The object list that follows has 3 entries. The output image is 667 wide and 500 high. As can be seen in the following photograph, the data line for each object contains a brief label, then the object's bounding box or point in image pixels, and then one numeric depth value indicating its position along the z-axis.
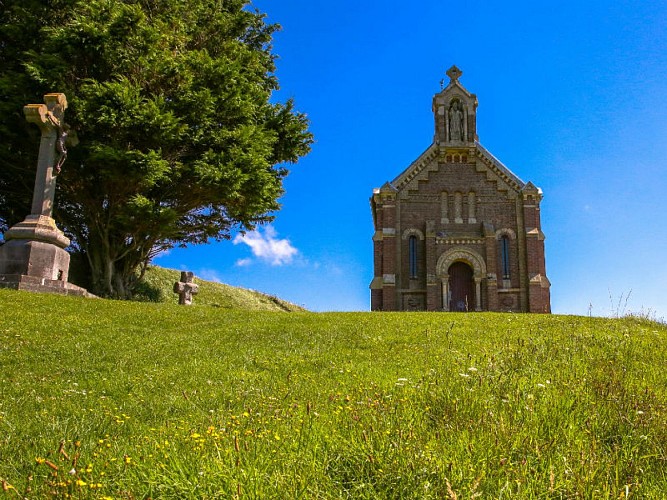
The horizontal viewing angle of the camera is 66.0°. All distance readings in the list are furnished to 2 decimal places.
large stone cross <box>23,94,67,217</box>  16.16
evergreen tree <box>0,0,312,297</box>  17.19
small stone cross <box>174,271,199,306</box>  21.03
